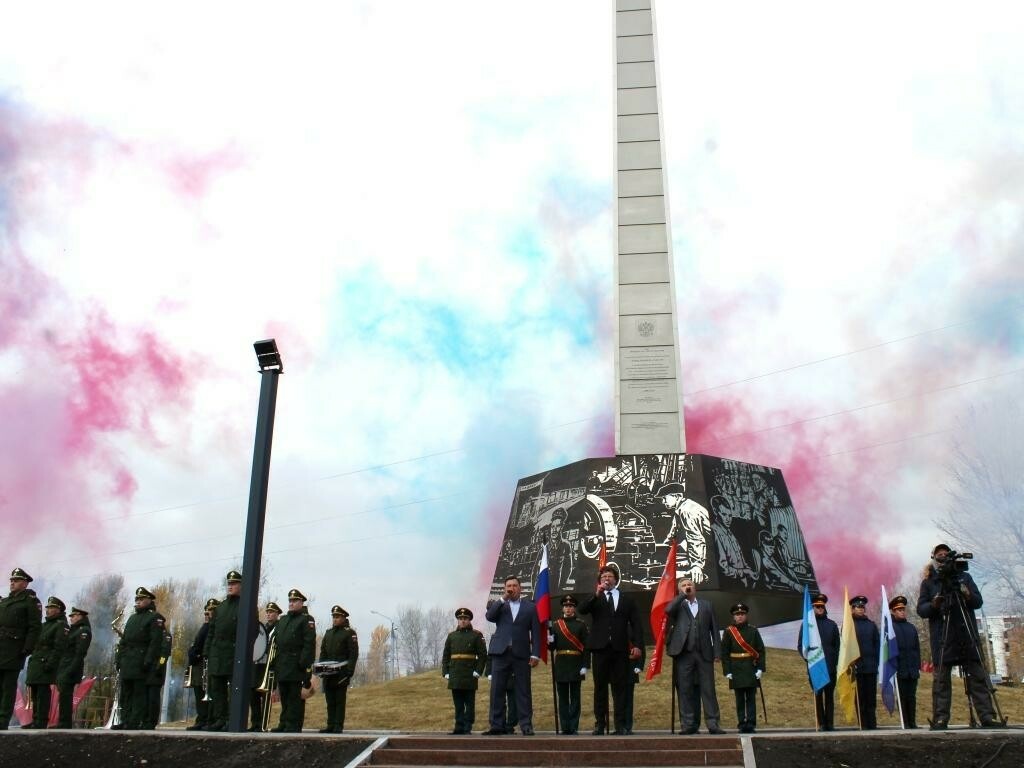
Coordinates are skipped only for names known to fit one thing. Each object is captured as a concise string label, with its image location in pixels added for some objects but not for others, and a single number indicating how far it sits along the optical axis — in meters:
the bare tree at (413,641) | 69.19
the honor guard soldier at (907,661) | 11.55
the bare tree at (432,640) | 65.94
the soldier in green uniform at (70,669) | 11.39
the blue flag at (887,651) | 11.51
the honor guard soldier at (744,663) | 10.80
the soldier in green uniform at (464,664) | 10.68
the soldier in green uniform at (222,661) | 11.02
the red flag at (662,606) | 10.91
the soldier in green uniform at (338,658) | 11.02
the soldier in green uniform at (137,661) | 11.35
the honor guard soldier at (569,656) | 10.59
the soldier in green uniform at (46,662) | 11.46
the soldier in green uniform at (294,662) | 10.81
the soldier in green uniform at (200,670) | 11.74
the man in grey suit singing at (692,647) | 10.13
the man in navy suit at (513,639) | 10.39
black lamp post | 9.80
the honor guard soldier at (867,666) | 11.38
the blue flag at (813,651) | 11.08
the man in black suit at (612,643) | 10.45
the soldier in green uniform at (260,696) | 11.62
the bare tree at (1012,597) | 29.94
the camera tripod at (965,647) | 9.33
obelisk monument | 21.09
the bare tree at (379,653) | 66.06
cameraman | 9.34
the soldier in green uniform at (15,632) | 11.21
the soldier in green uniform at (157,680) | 11.49
